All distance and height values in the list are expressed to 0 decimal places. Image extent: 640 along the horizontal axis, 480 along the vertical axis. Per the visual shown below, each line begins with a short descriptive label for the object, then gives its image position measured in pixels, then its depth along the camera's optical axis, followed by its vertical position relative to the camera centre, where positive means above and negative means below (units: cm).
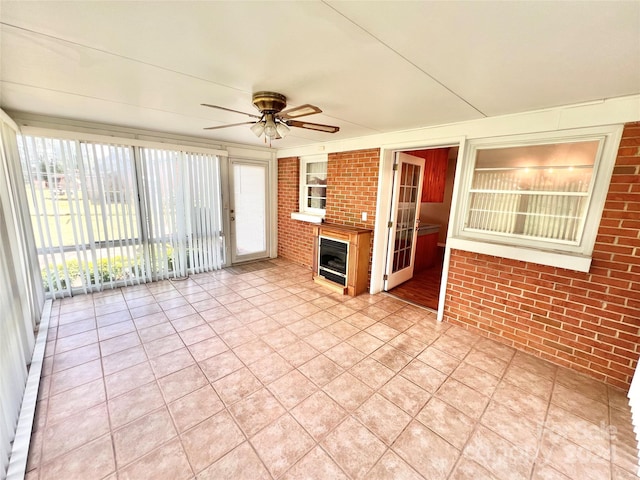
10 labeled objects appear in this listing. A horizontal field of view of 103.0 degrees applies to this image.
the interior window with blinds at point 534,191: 224 +9
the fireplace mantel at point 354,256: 366 -89
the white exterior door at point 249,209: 481 -37
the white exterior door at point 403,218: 372 -35
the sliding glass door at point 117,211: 311 -36
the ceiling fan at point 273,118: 205 +62
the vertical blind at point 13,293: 156 -94
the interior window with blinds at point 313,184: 462 +16
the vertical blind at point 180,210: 386 -36
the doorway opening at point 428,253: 385 -108
